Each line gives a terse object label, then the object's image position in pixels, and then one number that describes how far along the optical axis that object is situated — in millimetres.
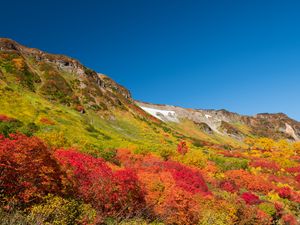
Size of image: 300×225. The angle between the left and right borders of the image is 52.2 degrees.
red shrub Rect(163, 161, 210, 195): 35434
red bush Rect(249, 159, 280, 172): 72112
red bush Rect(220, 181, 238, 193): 48531
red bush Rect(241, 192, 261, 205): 42594
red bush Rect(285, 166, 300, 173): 73625
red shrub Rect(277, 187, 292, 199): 51719
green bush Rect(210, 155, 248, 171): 63812
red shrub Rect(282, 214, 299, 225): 40312
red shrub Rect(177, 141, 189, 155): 68250
